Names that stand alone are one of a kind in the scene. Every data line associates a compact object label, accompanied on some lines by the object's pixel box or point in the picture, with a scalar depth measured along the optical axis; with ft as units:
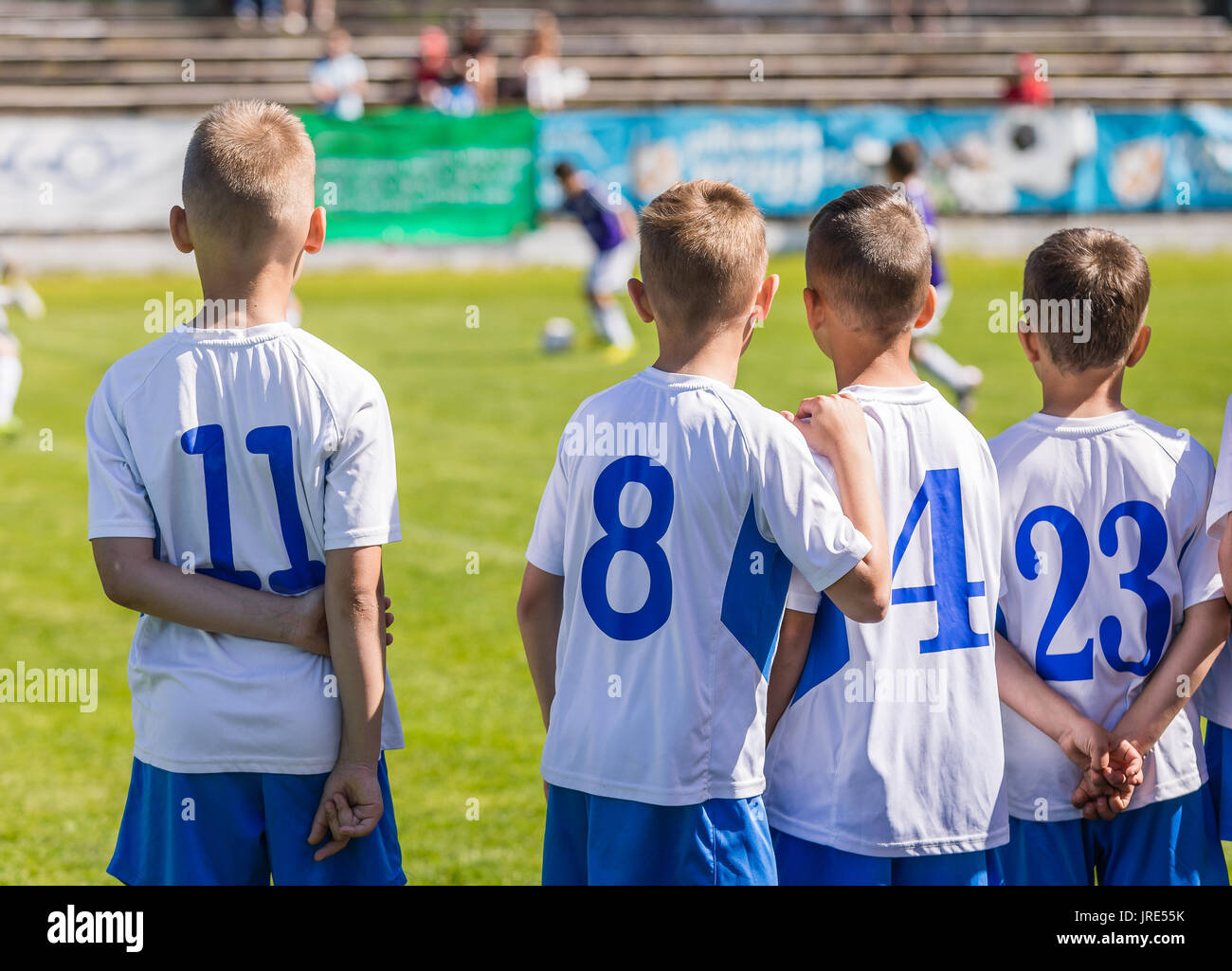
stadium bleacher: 76.18
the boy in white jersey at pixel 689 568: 8.45
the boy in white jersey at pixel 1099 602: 9.53
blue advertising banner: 68.23
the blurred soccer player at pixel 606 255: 48.42
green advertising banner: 64.44
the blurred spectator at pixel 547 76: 73.41
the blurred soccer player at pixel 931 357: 36.55
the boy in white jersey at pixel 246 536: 8.63
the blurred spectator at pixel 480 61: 73.72
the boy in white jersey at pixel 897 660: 8.74
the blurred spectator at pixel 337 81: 73.10
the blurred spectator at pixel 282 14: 86.74
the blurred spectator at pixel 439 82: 73.97
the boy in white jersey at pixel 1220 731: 10.01
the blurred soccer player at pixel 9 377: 36.09
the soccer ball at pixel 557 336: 47.62
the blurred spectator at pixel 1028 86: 72.59
